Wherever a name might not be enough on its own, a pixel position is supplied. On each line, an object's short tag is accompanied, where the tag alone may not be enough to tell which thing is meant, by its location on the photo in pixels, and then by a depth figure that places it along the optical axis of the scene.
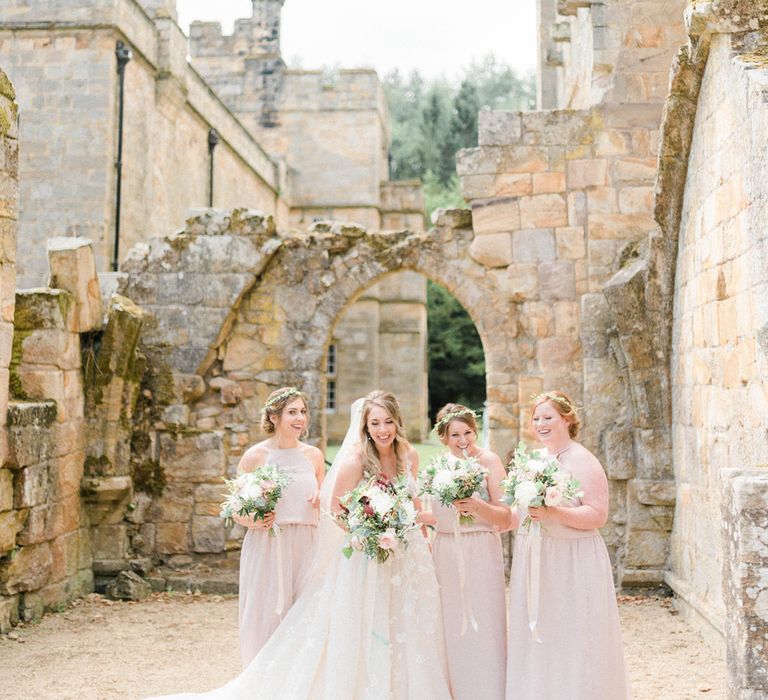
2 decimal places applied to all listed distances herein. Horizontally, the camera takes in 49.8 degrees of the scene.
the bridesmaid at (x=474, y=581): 4.37
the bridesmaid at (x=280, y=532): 4.90
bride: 4.30
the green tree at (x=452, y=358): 25.97
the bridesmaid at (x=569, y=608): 4.09
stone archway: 8.73
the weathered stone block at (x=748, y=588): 3.15
